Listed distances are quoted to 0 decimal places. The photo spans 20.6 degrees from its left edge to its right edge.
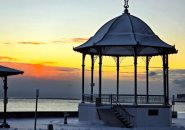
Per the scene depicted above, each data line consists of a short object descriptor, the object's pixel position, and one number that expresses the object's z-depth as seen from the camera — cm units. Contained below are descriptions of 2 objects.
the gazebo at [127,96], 3919
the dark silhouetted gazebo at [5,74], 3581
